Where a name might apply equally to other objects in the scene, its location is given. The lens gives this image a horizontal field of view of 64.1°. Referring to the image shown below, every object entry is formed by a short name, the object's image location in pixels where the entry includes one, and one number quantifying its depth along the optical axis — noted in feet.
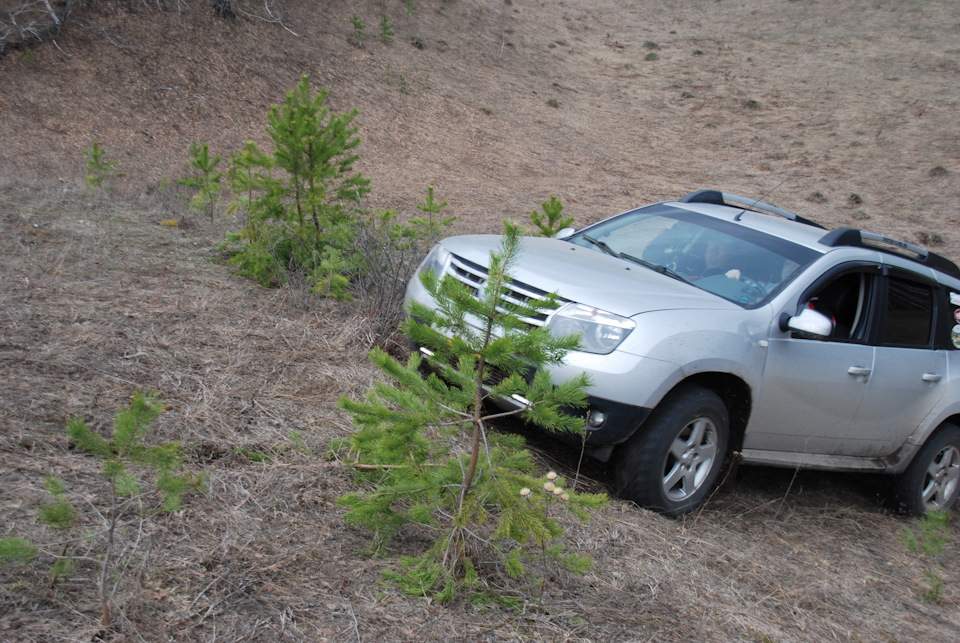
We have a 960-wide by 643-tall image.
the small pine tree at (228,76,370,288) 19.51
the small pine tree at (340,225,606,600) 9.22
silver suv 13.32
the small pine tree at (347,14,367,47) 69.31
